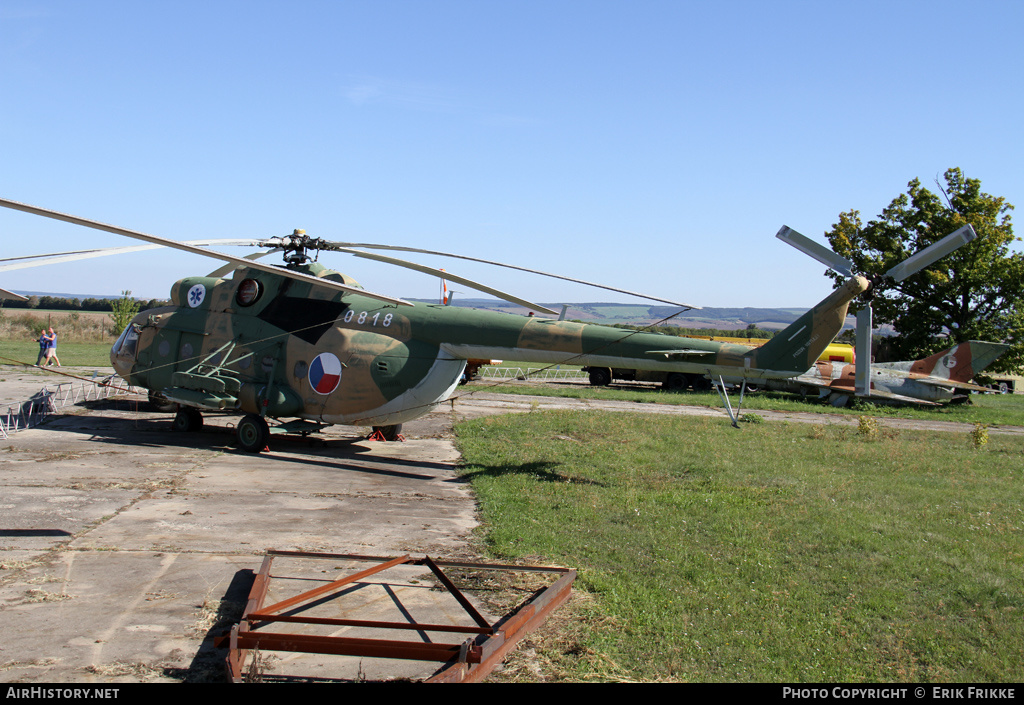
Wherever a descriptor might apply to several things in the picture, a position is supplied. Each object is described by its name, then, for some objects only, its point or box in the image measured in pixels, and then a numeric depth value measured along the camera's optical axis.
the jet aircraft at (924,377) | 28.89
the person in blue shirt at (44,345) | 26.47
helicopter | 12.74
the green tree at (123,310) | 39.44
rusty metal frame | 5.17
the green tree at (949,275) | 31.36
